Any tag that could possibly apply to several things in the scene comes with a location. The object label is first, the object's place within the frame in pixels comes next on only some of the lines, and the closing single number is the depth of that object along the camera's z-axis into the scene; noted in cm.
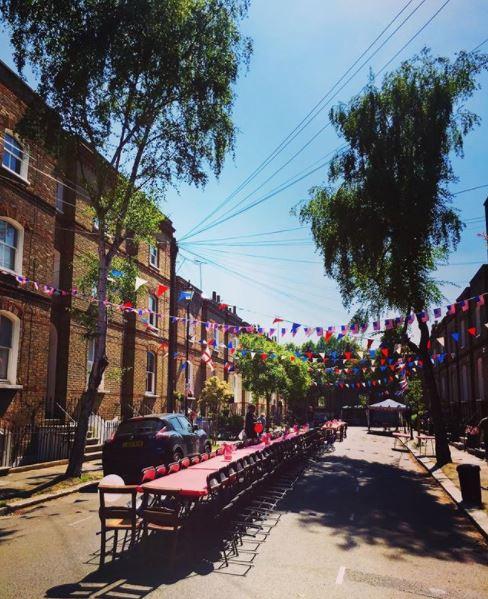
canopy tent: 3775
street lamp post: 2649
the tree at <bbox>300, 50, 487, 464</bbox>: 1579
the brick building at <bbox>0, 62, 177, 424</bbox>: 1506
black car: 1154
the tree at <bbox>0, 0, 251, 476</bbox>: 1253
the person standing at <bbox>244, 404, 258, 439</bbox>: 1616
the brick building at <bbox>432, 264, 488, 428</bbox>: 2398
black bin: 1023
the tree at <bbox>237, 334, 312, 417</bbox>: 3516
